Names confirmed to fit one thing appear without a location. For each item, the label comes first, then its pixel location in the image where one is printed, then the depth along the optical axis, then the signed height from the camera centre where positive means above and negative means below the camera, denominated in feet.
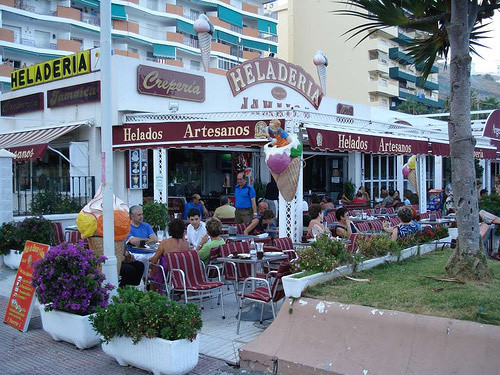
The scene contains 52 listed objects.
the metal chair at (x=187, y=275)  22.49 -4.10
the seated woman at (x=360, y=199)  54.75 -2.20
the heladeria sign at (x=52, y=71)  49.37 +11.22
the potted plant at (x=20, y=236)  34.71 -3.46
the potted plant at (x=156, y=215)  40.88 -2.62
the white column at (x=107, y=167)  20.42 +0.57
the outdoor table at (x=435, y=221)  39.68 -3.41
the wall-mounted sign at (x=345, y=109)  68.54 +9.07
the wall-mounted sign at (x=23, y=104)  55.06 +8.49
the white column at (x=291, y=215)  32.86 -2.26
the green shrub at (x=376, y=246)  22.98 -3.03
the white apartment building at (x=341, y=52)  188.65 +45.89
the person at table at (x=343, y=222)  30.42 -2.57
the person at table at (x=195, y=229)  28.76 -2.71
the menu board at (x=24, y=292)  21.53 -4.49
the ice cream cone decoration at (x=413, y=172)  51.13 +0.49
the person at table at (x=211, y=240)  25.85 -2.98
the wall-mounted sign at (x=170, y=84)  47.88 +9.10
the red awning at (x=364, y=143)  33.32 +2.53
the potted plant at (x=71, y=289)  19.26 -3.93
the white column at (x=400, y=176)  76.23 +0.16
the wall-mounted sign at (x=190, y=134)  34.09 +3.28
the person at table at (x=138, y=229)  27.48 -2.52
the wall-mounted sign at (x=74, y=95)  48.52 +8.36
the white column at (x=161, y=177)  43.55 +0.32
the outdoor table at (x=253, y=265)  22.88 -3.91
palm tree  20.24 +2.29
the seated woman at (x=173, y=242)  23.85 -2.79
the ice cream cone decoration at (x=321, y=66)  63.72 +13.71
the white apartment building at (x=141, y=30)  130.41 +43.21
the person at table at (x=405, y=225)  26.37 -2.46
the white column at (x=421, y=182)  48.97 -0.49
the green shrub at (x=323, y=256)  19.88 -2.99
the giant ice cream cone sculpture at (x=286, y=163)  30.25 +0.92
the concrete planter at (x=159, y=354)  16.06 -5.40
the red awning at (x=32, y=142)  46.32 +3.83
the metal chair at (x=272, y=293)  20.07 -4.42
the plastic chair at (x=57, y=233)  37.14 -3.56
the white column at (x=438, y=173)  83.46 +0.56
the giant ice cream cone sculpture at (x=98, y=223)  22.58 -1.77
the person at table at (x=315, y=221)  28.78 -2.37
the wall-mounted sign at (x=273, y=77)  54.95 +11.02
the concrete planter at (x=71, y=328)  19.17 -5.40
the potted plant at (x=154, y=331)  16.16 -4.67
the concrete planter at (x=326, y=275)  18.42 -3.64
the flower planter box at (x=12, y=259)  34.60 -4.97
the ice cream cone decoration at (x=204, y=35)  51.39 +14.26
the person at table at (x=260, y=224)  34.17 -2.93
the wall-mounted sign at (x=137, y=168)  49.39 +1.24
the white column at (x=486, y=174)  71.87 +0.17
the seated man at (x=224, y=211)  40.34 -2.37
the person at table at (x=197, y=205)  40.13 -1.91
